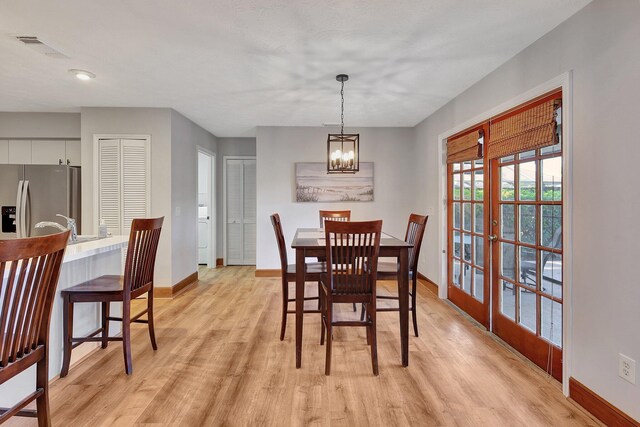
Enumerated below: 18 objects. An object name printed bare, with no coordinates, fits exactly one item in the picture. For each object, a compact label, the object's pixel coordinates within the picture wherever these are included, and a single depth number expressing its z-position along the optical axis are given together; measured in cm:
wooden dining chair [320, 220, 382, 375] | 221
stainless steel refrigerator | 408
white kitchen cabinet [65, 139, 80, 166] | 461
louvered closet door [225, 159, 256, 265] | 625
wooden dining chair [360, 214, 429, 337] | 281
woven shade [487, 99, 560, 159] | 225
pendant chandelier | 324
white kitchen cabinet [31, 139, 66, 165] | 458
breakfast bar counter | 195
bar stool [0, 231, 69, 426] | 127
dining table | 238
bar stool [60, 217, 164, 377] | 224
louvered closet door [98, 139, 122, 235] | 421
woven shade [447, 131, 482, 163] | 329
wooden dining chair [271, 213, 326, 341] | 283
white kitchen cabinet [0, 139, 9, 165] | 455
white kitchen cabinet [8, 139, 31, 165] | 456
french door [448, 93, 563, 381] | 230
